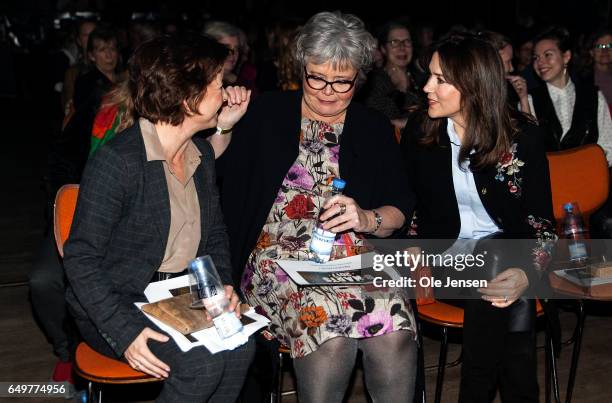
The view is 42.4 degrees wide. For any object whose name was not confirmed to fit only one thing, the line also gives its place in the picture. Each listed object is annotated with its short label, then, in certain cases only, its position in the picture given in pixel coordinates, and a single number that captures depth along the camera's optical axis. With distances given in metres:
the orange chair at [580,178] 3.34
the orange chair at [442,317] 2.83
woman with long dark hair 2.66
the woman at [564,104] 4.38
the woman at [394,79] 4.78
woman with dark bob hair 2.23
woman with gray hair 2.46
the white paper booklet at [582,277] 2.85
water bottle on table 3.00
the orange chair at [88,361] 2.35
